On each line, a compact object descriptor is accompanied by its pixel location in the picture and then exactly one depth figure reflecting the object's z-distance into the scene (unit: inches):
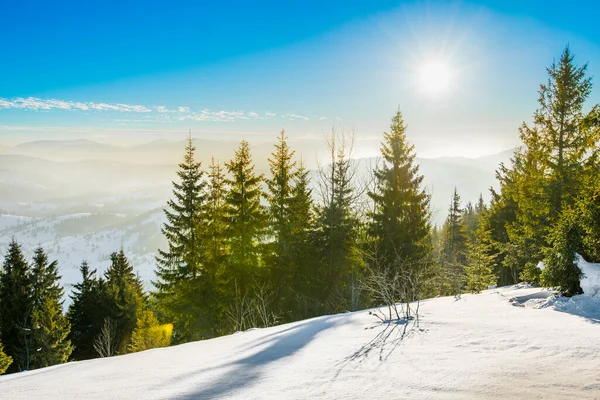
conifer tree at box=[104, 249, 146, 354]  1352.1
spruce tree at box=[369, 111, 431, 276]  840.9
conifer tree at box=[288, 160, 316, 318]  839.1
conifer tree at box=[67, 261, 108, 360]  1363.2
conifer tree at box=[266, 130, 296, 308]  836.5
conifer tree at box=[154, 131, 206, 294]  850.1
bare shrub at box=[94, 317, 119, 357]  1190.9
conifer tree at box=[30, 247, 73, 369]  1055.0
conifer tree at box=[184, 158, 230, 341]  789.2
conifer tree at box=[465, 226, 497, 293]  732.7
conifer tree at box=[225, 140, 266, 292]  808.3
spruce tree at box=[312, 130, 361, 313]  874.1
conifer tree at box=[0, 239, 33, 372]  1098.7
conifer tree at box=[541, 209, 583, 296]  317.4
